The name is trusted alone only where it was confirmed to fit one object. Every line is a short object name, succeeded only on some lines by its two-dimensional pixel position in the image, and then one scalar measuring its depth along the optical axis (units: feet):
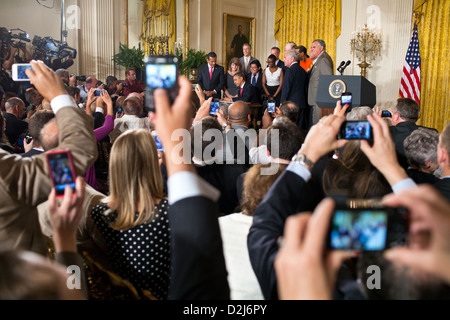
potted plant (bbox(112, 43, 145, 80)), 33.73
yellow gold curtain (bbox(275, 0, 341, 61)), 33.81
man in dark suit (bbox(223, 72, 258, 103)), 26.04
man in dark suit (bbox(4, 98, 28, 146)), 13.64
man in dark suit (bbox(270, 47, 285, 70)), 29.84
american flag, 27.25
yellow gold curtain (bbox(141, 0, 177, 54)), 37.29
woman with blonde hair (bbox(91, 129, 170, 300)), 5.14
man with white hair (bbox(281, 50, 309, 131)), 23.26
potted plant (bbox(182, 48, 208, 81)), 35.17
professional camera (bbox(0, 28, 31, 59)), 23.81
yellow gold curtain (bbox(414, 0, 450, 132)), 26.37
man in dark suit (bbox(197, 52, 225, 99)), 30.30
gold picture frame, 38.93
